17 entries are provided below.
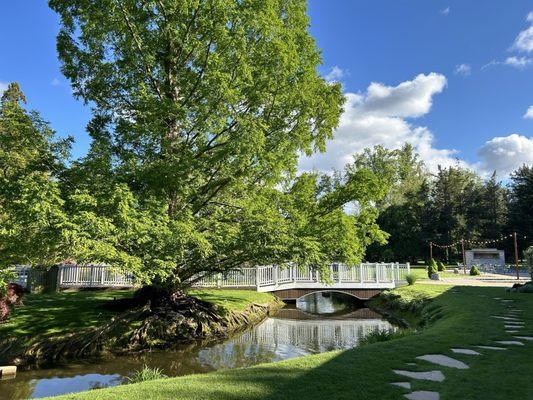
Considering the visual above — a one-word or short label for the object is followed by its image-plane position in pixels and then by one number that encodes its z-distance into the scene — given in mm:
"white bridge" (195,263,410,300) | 20578
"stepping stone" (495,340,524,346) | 6684
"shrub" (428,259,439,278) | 26769
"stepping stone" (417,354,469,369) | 5406
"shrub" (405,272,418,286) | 21645
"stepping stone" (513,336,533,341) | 7207
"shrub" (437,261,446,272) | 33888
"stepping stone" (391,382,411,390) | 4473
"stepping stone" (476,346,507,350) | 6415
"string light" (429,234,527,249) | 43144
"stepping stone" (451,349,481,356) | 6043
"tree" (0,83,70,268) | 7262
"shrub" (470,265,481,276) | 30306
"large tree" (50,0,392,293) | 9141
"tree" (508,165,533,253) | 44781
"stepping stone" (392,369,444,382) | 4797
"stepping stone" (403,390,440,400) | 4102
